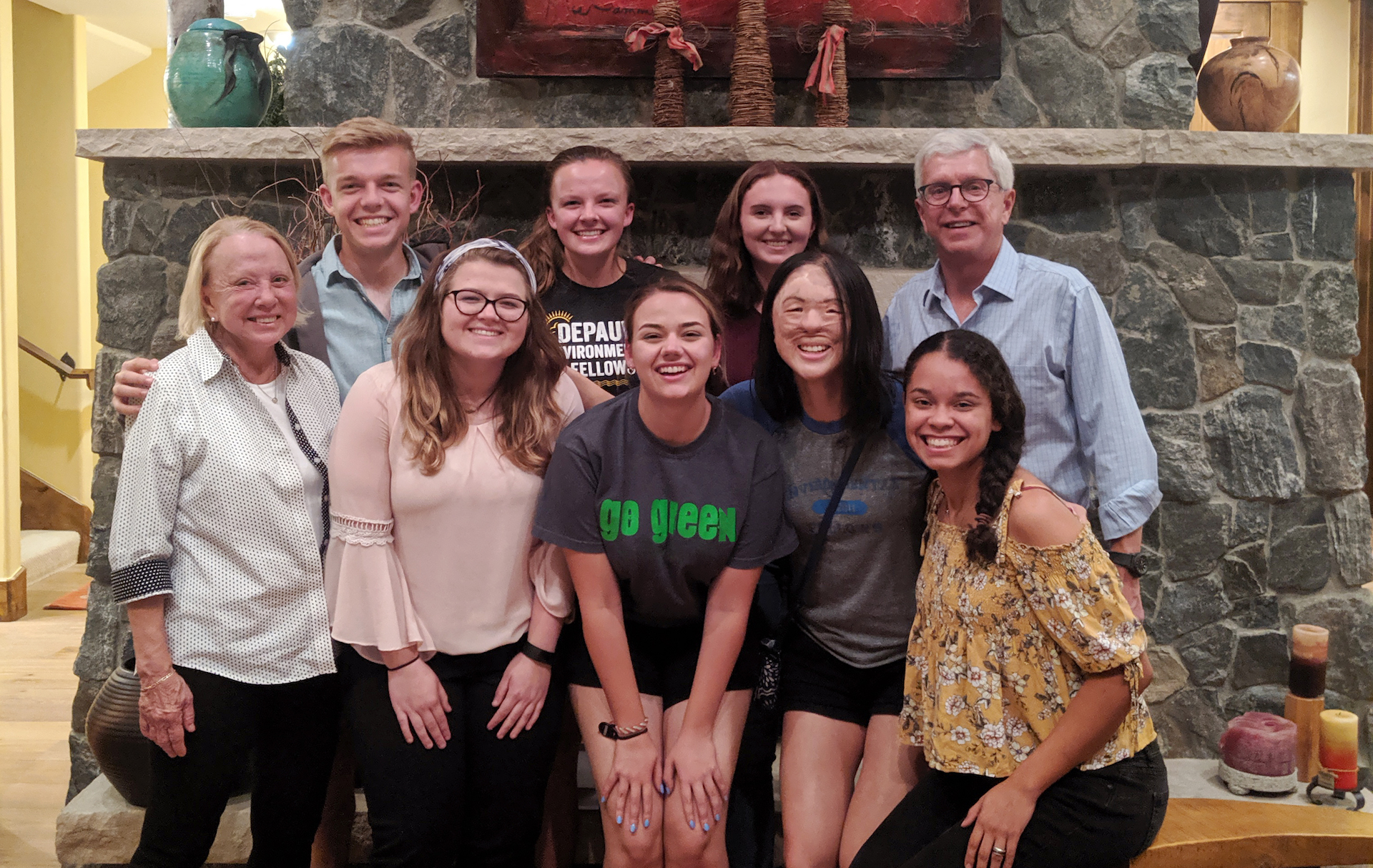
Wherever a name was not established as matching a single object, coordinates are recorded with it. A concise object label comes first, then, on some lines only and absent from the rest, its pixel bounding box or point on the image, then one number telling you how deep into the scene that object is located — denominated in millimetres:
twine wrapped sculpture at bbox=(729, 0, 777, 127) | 2715
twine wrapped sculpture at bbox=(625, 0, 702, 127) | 2721
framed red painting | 2854
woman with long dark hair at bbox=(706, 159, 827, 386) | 2145
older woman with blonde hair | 1682
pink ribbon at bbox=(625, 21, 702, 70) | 2723
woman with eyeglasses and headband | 1711
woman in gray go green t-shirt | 1693
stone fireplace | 2879
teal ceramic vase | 2711
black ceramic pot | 2230
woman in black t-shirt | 2139
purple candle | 2414
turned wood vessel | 2865
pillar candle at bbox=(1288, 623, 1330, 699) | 2463
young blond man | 2059
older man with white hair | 1976
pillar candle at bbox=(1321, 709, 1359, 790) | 2348
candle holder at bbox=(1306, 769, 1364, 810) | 2357
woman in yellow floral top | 1463
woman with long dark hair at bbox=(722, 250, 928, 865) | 1739
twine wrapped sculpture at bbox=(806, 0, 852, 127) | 2730
